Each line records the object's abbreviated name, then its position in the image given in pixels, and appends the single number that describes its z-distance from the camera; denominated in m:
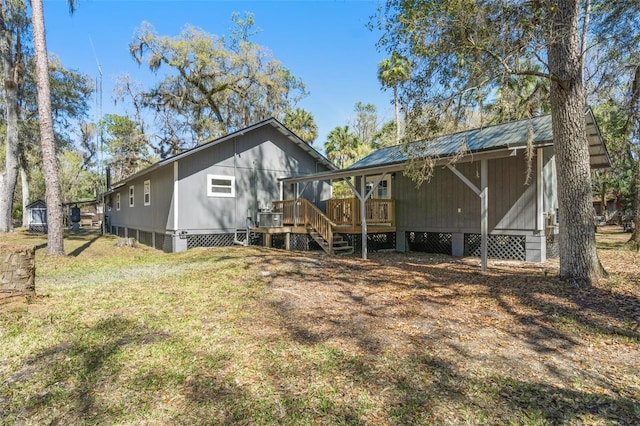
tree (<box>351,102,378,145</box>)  36.22
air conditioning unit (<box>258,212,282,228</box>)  12.73
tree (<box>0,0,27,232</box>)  16.69
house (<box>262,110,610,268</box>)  9.22
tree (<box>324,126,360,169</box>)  27.66
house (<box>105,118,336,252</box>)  12.45
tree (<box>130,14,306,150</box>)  21.22
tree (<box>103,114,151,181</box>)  25.78
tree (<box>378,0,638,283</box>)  6.22
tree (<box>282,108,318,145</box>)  26.72
